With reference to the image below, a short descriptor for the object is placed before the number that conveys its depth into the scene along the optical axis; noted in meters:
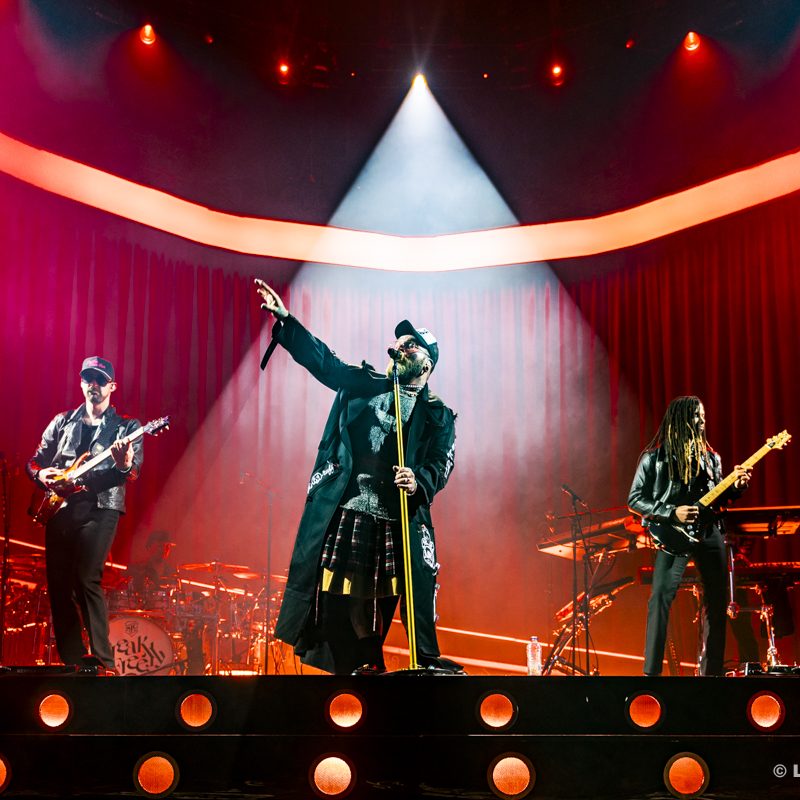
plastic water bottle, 6.29
